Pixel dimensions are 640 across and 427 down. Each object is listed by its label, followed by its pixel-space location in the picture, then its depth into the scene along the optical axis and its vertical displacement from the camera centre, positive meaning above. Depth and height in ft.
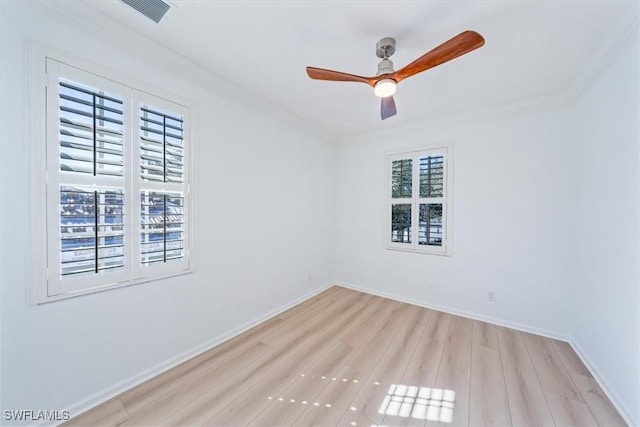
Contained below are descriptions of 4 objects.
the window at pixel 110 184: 4.92 +0.53
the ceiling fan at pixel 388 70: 5.02 +3.18
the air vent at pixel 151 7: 4.92 +4.17
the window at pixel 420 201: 10.87 +0.46
